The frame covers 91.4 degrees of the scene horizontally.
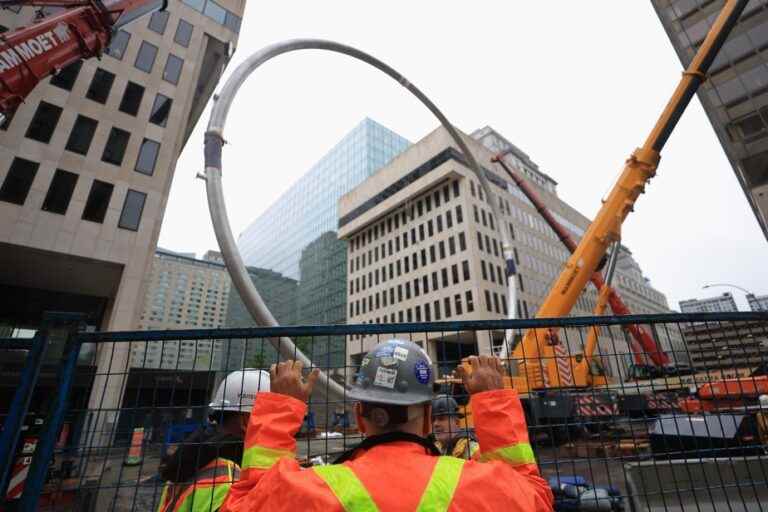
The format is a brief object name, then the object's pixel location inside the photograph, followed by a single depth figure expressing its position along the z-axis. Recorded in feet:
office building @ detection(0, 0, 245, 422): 53.31
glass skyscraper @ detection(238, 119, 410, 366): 221.46
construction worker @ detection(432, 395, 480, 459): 10.87
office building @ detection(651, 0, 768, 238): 64.44
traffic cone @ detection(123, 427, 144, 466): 12.97
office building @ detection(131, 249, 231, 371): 419.13
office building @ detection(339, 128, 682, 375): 138.21
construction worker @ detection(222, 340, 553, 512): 4.09
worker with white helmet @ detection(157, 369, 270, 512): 7.14
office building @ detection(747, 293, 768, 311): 397.39
